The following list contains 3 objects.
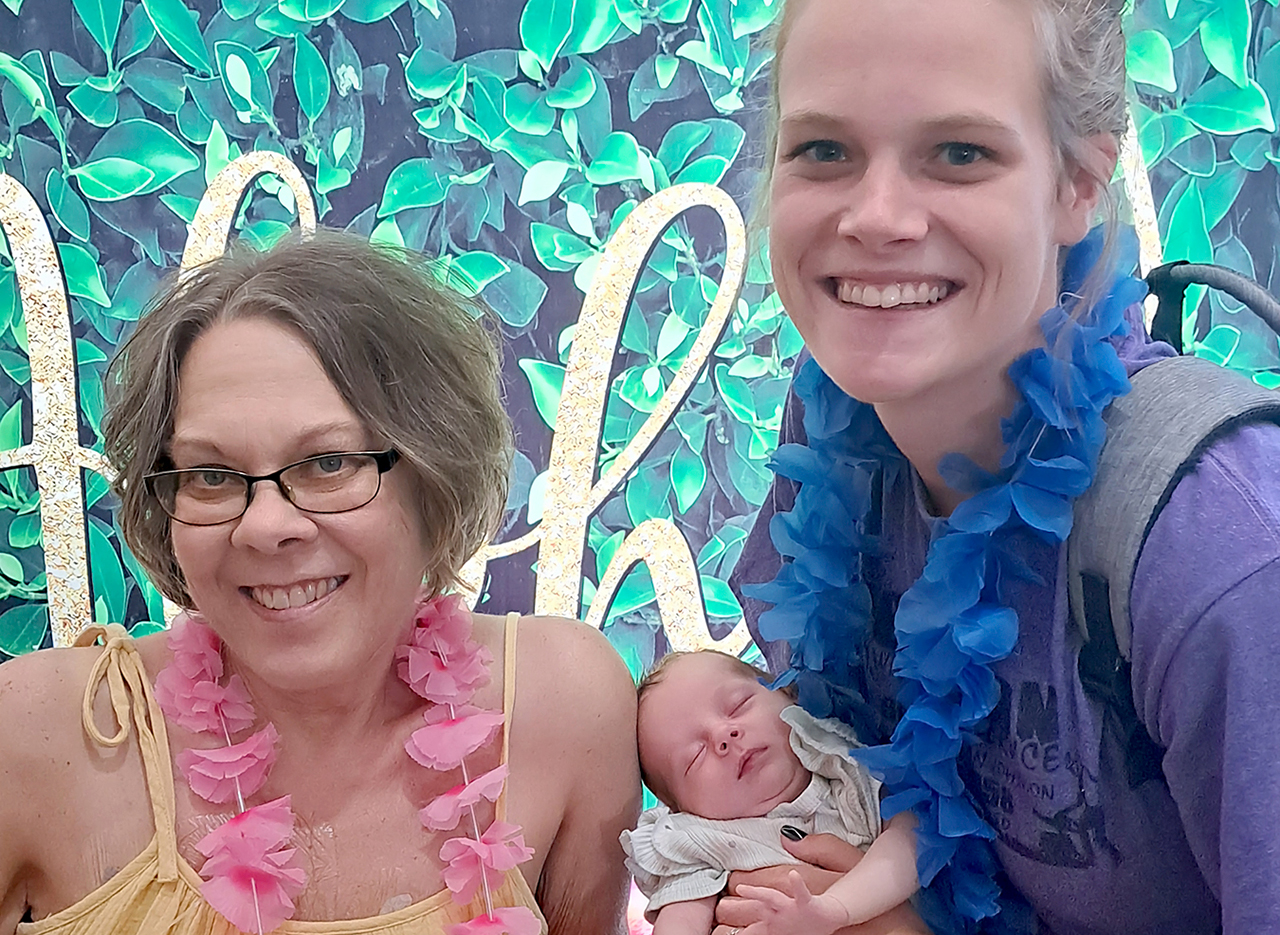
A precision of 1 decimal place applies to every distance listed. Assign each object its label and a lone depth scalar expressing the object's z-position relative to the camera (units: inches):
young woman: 40.3
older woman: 55.2
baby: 54.6
